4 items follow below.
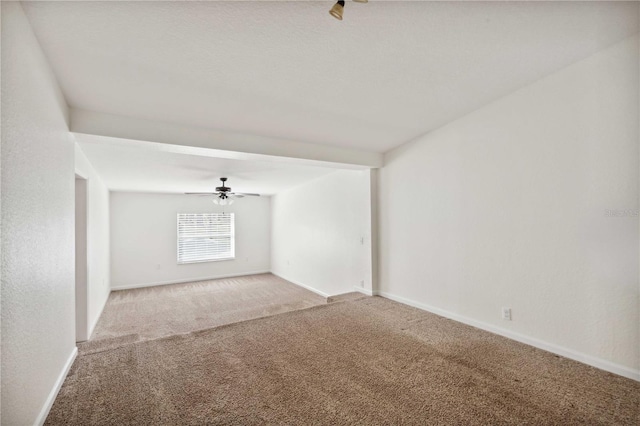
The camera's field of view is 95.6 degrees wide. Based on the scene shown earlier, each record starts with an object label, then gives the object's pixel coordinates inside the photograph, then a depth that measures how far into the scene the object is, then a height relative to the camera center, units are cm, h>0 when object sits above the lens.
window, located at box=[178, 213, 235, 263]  787 -64
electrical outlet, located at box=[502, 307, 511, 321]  300 -106
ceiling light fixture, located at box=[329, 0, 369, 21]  150 +106
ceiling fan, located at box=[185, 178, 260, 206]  560 +39
